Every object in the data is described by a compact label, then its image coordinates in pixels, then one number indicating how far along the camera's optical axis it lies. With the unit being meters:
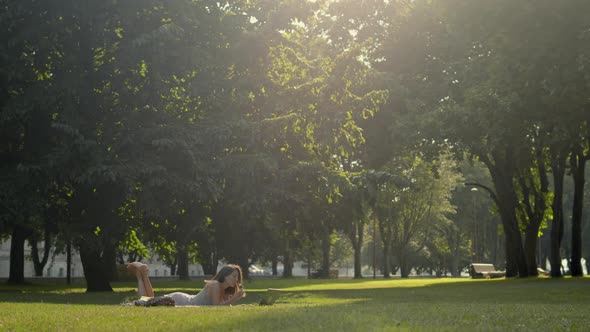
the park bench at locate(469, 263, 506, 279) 56.50
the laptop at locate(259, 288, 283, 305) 15.19
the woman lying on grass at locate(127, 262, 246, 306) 14.75
